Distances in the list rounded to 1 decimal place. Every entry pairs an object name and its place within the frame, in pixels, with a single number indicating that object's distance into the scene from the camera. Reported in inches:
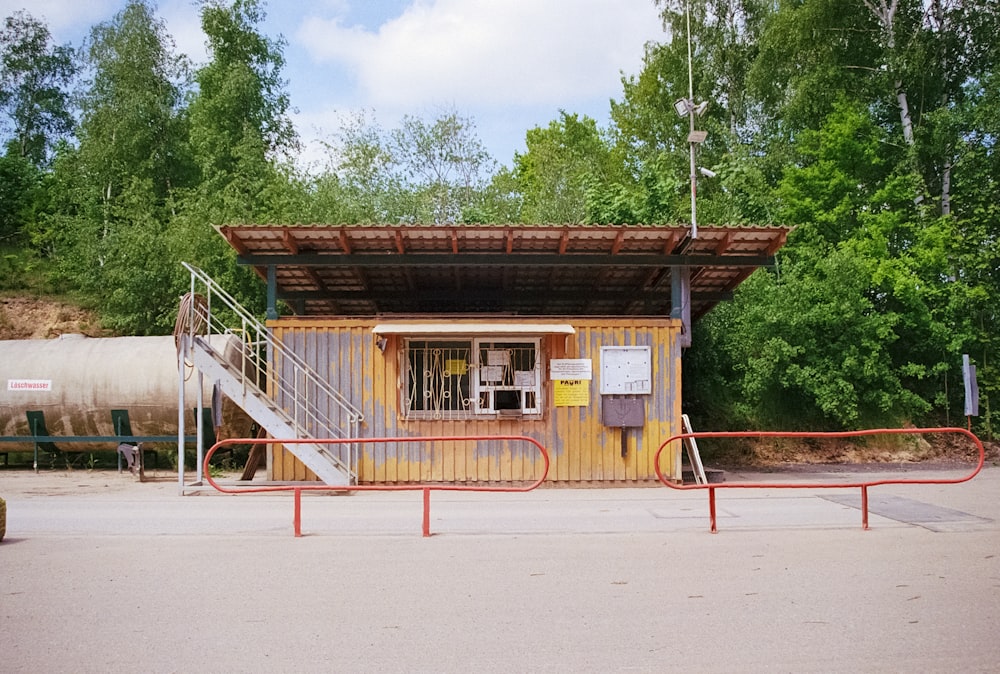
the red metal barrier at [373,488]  342.3
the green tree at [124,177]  936.9
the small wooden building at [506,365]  544.7
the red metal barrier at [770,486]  348.8
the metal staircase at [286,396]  508.7
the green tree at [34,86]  1551.4
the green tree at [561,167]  1227.2
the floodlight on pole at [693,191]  522.9
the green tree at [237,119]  1014.4
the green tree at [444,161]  1236.5
